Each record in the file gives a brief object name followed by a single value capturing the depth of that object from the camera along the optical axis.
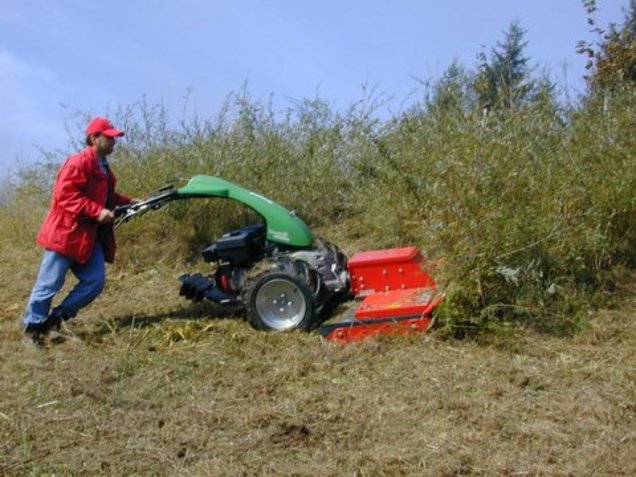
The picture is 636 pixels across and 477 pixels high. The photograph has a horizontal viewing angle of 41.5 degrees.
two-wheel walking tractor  5.50
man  5.94
